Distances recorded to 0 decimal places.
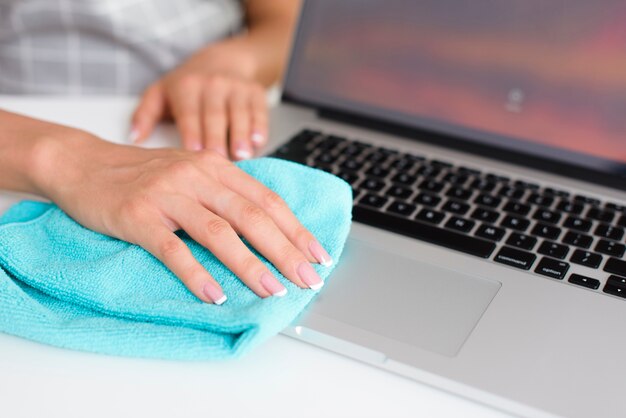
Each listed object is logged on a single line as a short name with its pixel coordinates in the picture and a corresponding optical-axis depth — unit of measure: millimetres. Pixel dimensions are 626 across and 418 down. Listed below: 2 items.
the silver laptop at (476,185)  521
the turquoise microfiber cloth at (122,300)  503
